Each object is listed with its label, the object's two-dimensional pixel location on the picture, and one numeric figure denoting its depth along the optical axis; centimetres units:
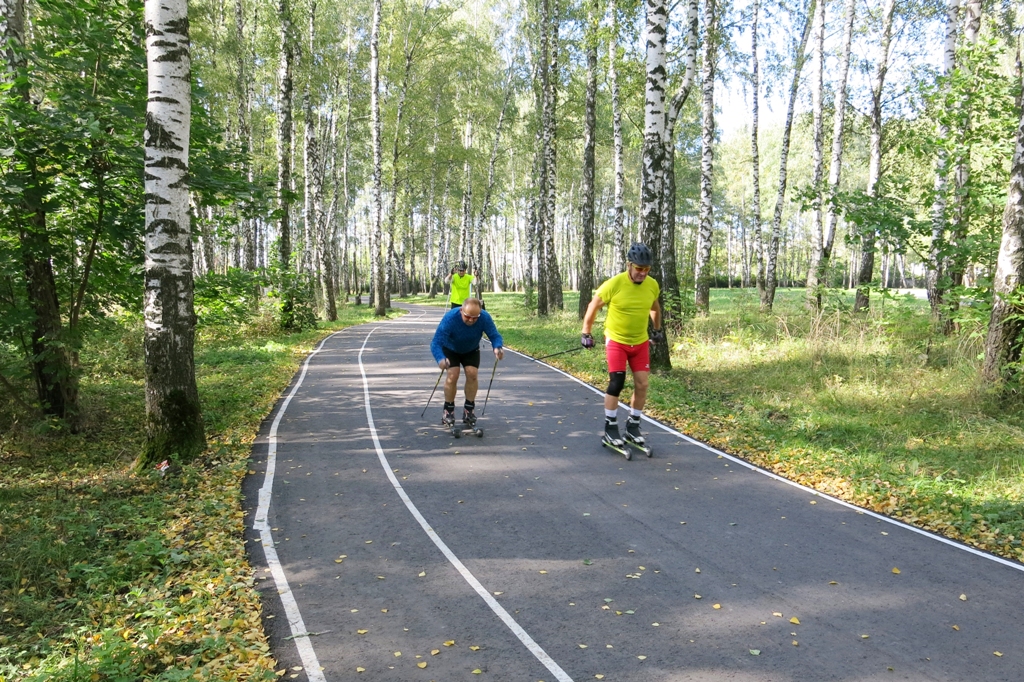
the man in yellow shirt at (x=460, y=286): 1611
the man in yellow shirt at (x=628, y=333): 782
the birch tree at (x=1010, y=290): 863
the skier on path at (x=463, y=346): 867
